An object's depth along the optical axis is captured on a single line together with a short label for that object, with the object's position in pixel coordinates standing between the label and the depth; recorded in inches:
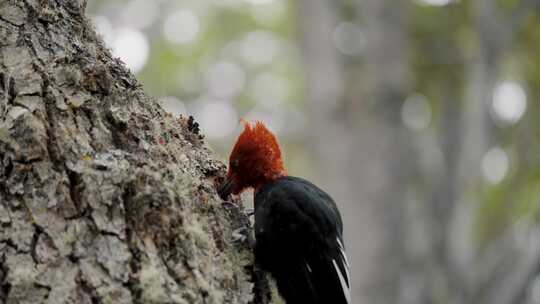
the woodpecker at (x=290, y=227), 246.4
